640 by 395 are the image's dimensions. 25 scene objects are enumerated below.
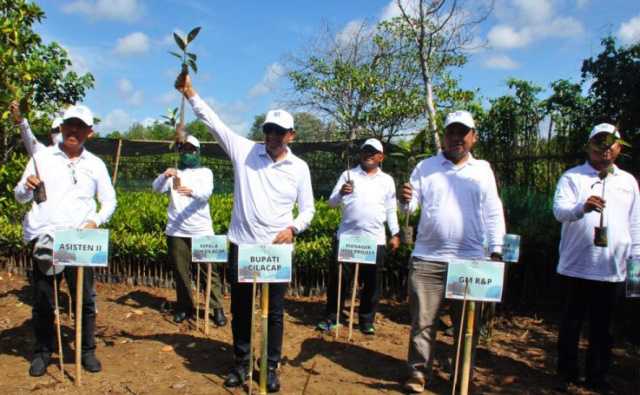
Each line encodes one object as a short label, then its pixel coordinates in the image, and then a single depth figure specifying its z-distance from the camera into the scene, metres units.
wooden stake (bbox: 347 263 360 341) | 5.06
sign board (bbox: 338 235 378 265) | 5.27
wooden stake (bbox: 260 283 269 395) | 3.57
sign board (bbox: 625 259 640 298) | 3.92
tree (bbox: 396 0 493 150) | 8.78
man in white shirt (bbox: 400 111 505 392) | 3.82
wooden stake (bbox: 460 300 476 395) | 3.32
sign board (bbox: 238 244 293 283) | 3.65
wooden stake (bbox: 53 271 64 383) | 3.92
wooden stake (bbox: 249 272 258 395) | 3.66
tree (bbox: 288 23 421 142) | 16.34
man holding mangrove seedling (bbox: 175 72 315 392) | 3.86
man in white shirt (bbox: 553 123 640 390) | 4.02
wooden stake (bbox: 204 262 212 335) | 5.18
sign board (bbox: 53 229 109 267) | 3.79
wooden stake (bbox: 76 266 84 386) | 3.80
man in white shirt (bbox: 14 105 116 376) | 3.95
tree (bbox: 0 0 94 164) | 5.08
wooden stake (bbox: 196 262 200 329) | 5.34
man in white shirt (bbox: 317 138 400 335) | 5.46
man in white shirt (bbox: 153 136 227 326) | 5.57
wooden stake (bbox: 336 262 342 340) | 5.32
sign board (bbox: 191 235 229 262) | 5.36
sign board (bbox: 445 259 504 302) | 3.59
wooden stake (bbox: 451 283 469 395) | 3.58
